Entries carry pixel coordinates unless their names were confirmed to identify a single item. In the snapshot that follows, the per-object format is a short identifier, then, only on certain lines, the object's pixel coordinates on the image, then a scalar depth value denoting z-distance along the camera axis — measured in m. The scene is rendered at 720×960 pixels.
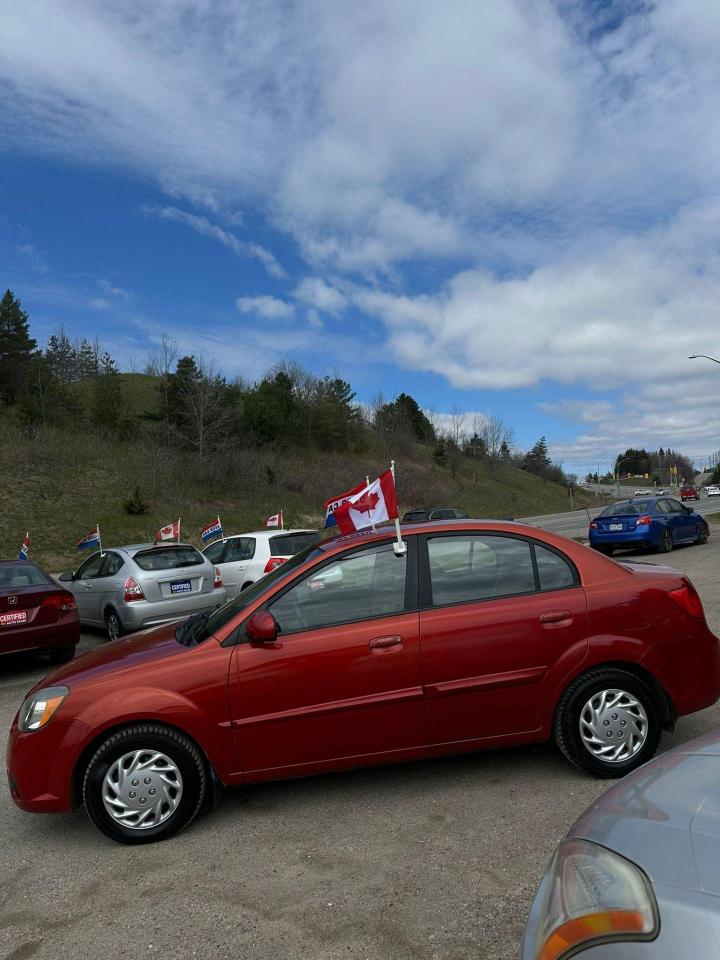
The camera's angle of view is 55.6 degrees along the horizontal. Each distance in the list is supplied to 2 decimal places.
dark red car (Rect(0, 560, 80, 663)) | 8.01
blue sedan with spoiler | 17.09
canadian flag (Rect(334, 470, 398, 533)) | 4.94
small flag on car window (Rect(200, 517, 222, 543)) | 17.95
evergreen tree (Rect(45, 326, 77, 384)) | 58.94
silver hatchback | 9.85
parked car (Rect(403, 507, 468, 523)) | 21.55
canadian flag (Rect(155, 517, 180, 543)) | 16.88
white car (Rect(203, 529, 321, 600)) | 11.84
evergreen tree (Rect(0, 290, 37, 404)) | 52.97
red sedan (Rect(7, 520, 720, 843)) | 3.67
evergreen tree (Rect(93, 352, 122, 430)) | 50.25
